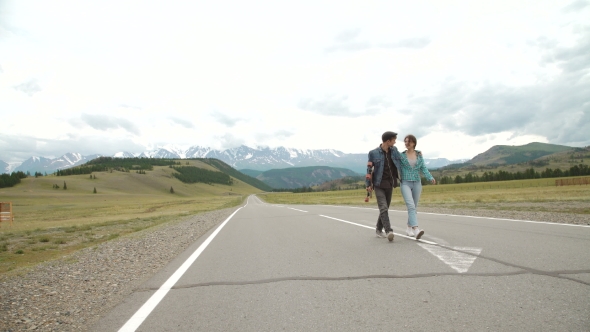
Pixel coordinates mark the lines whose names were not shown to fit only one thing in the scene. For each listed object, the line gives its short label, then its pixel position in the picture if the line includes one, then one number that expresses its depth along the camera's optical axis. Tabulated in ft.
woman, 28.09
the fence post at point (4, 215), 111.45
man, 27.82
